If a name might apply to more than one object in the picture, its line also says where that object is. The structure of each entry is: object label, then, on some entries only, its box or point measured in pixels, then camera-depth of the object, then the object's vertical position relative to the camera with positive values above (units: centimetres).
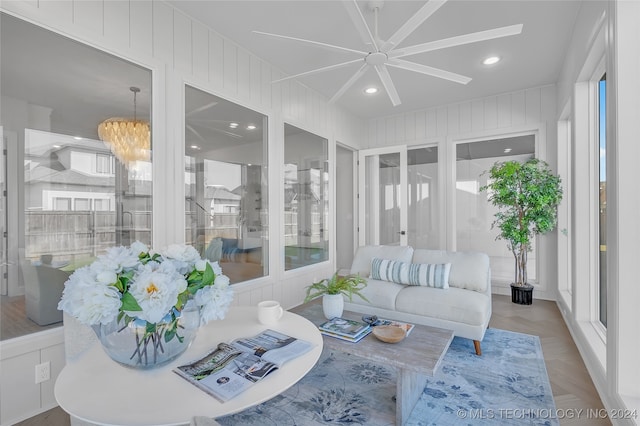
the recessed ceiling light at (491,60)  352 +171
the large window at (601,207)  257 +3
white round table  87 -55
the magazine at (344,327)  209 -81
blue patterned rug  183 -120
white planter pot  236 -70
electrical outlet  193 -99
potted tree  385 +9
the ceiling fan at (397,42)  189 +115
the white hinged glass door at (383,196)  516 +26
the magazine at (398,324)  217 -81
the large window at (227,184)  289 +29
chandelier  229 +56
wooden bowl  198 -80
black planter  405 -109
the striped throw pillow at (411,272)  301 -62
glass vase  99 -41
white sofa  263 -78
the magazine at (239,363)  100 -55
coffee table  175 -84
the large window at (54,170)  187 +28
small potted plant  236 -62
